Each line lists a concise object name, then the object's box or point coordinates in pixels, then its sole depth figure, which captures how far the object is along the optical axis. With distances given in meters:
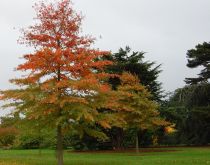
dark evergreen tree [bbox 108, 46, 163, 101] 38.84
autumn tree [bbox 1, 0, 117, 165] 19.16
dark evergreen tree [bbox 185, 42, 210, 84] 41.91
